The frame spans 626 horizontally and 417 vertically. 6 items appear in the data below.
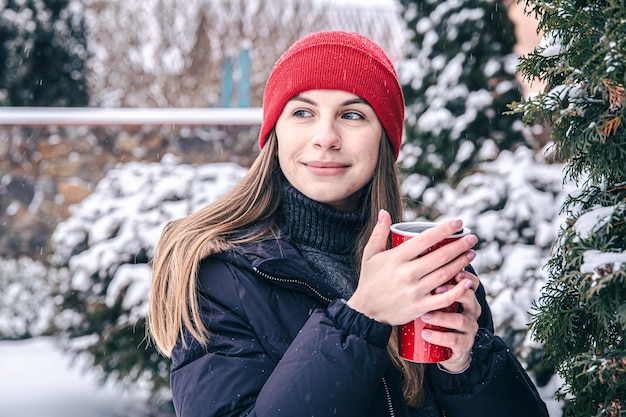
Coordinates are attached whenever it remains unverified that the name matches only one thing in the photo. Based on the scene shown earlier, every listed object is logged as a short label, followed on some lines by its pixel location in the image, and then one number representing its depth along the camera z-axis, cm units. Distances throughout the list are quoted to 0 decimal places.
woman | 125
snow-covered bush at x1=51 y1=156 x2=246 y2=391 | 407
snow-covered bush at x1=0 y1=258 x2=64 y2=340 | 596
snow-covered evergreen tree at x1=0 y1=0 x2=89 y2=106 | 755
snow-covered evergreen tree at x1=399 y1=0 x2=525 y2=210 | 463
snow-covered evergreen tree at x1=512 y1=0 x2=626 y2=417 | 101
